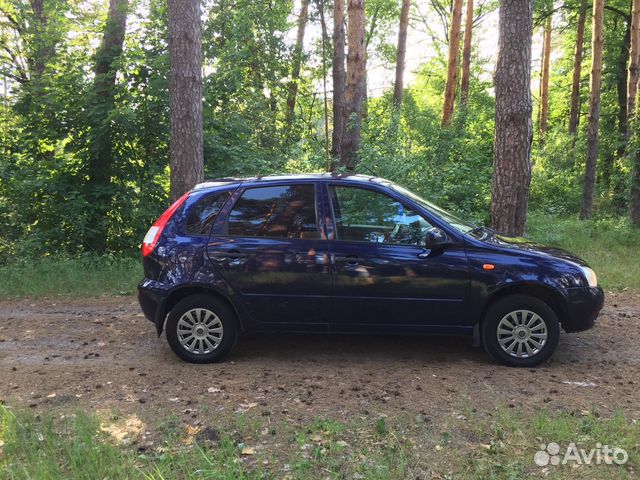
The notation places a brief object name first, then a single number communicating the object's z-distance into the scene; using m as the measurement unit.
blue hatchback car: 4.99
